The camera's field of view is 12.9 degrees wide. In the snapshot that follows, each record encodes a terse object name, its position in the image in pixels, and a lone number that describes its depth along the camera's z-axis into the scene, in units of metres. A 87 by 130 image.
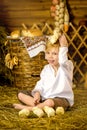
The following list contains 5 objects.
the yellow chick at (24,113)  2.43
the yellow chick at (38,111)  2.41
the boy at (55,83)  2.62
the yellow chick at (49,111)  2.43
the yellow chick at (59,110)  2.49
